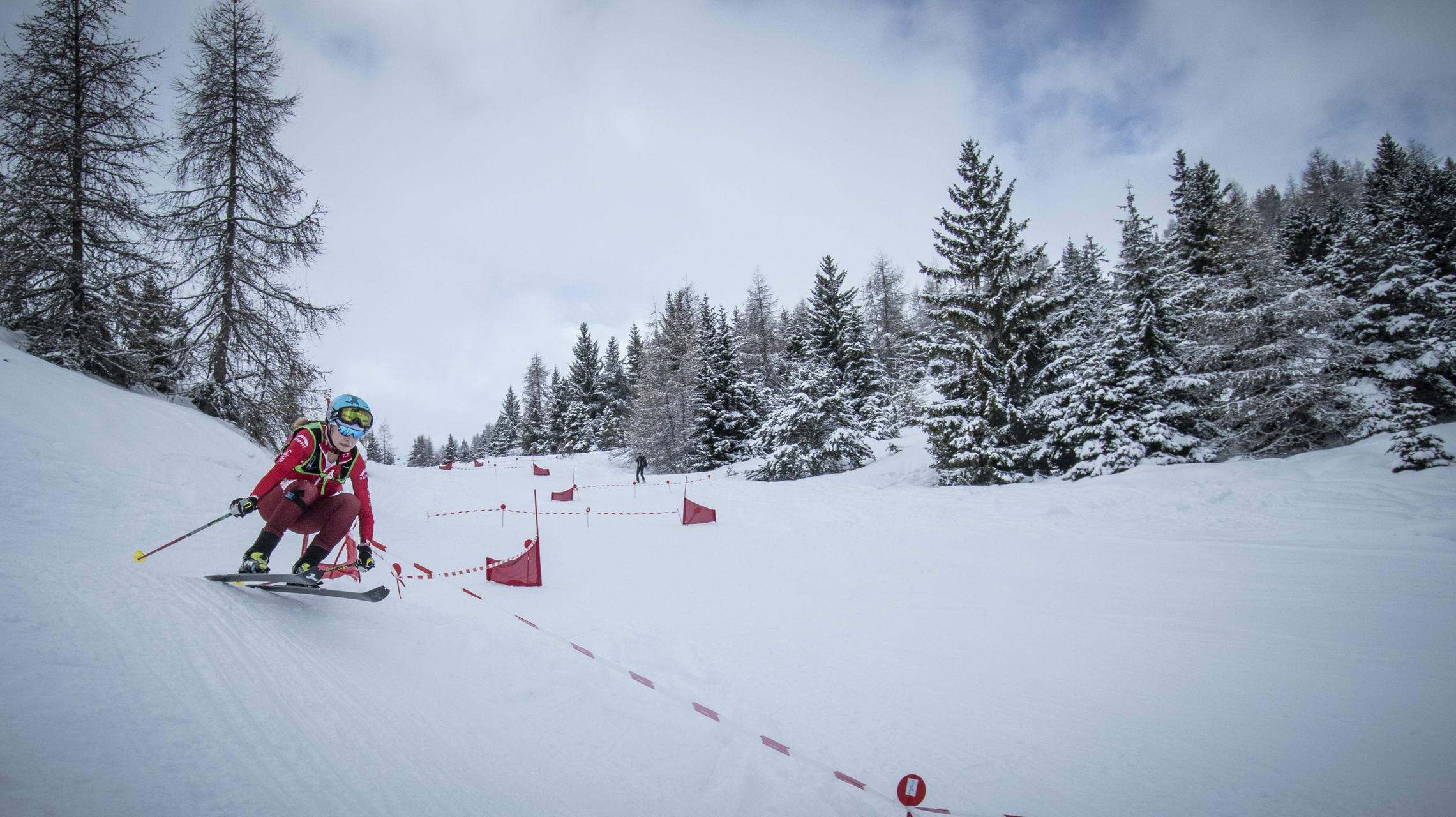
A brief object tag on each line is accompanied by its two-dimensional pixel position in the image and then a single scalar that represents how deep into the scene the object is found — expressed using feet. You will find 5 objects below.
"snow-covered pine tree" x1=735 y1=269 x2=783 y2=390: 129.18
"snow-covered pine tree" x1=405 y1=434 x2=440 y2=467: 289.12
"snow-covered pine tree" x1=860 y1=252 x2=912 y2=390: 134.62
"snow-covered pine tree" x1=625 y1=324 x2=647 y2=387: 162.61
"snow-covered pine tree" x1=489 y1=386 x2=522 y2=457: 203.62
